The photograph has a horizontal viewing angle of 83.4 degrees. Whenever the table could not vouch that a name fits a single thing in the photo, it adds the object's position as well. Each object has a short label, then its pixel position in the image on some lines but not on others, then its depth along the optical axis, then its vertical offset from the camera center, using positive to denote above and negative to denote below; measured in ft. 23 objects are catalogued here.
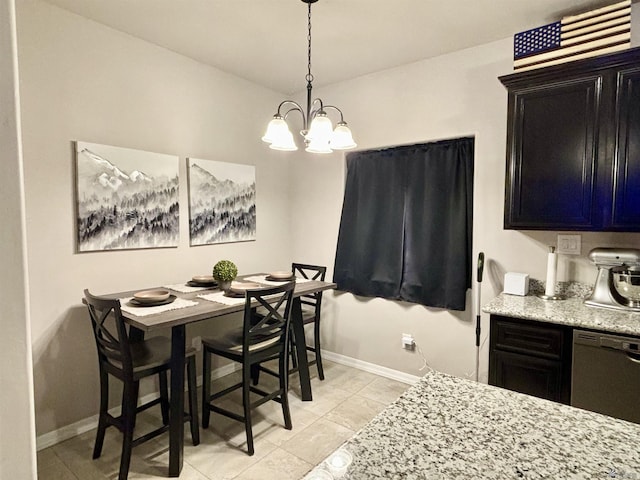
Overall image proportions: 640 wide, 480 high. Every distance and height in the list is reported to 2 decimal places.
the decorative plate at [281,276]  10.12 -1.51
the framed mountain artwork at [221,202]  10.31 +0.64
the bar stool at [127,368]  6.38 -2.75
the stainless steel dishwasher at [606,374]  5.84 -2.55
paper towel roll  7.81 -1.09
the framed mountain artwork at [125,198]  8.12 +0.60
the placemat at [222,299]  7.82 -1.71
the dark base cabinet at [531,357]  6.55 -2.58
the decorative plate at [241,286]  8.49 -1.60
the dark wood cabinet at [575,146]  6.67 +1.54
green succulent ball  8.77 -1.20
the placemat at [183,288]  8.96 -1.67
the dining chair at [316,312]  10.78 -2.81
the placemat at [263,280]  9.96 -1.64
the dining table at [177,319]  6.55 -1.78
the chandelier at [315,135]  7.20 +1.82
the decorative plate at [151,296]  7.37 -1.56
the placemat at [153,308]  6.85 -1.70
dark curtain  9.75 -0.04
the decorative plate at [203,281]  9.41 -1.54
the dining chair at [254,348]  7.39 -2.75
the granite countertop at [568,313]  6.11 -1.71
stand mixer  6.79 -1.09
